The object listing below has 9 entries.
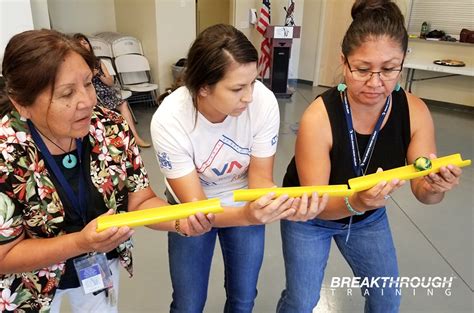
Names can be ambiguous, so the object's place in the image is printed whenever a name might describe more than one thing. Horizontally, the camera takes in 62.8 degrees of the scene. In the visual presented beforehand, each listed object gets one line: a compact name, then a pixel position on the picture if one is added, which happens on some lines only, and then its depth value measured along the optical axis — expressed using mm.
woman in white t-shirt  1178
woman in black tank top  1223
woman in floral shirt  934
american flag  5848
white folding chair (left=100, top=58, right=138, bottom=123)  4527
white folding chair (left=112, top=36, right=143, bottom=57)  5121
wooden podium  5621
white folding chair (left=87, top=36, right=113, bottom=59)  5020
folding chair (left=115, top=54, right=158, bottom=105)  4973
